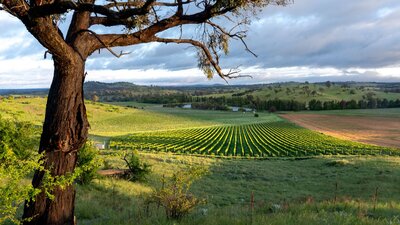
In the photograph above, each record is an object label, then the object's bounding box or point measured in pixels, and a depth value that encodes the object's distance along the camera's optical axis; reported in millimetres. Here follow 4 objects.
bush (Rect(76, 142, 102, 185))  15034
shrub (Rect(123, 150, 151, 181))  20016
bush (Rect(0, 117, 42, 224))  4434
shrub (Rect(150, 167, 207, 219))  6988
